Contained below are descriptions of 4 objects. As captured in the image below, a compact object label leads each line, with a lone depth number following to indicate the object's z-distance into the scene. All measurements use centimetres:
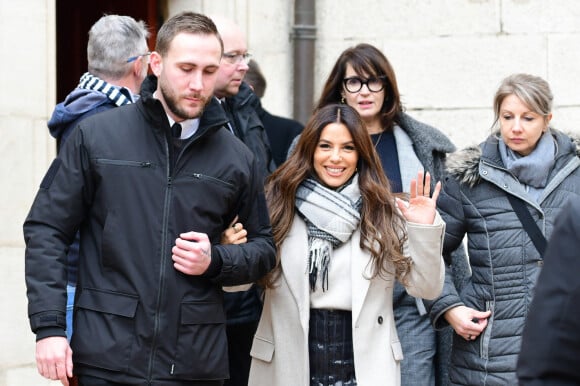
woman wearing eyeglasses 1050
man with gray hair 936
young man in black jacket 791
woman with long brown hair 923
